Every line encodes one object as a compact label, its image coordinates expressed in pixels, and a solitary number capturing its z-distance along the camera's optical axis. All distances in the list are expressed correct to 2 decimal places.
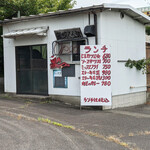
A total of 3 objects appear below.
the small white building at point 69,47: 10.20
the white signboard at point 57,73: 10.81
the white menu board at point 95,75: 9.48
